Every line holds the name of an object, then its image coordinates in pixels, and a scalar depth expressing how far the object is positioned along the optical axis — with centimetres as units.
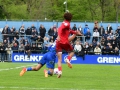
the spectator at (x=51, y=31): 3972
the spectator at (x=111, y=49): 3764
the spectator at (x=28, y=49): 3819
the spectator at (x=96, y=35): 3988
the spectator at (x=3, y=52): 3866
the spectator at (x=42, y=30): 4009
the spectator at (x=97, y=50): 3808
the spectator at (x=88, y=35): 4012
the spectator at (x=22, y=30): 4039
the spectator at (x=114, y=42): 3812
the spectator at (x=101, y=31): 3944
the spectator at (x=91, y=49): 3828
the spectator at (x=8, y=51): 3877
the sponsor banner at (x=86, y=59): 3797
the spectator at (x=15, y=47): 3897
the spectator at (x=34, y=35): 3990
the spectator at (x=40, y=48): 3878
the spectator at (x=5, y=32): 4016
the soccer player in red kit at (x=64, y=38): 1711
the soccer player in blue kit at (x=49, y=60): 1749
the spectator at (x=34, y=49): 3881
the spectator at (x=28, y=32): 4035
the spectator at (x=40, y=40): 3955
